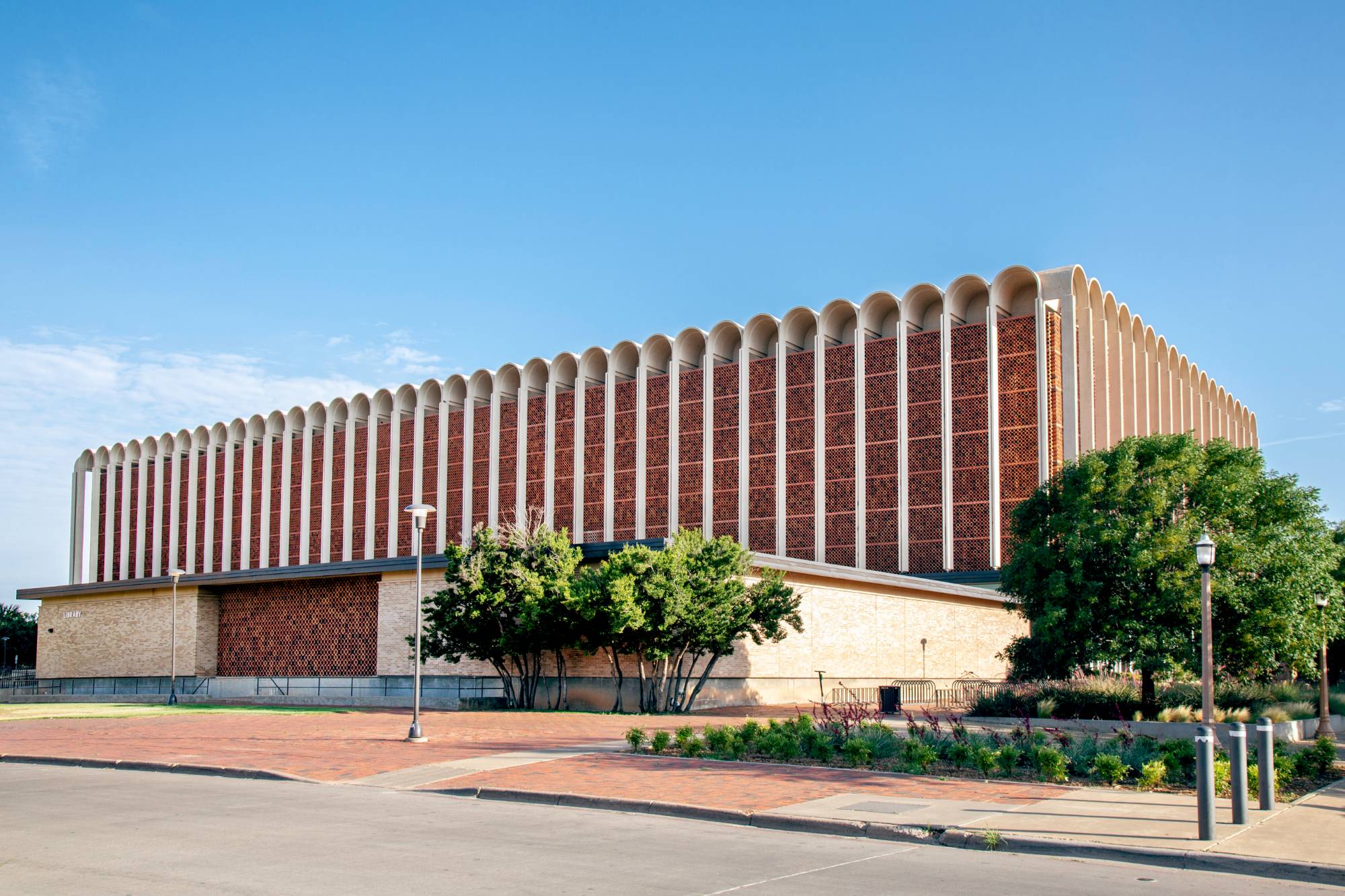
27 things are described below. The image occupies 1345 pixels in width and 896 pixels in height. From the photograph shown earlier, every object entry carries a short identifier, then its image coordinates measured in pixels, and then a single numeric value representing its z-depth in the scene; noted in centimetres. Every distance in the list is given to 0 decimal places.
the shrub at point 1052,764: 1616
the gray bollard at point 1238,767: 1234
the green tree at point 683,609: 3086
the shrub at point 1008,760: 1683
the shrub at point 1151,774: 1562
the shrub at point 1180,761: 1623
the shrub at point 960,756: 1748
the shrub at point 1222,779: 1505
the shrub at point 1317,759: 1731
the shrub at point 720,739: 1945
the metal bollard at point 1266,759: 1311
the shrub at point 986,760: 1681
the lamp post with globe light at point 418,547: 2308
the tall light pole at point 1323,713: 2698
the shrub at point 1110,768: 1596
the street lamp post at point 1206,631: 1800
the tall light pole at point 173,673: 4088
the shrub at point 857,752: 1792
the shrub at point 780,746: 1911
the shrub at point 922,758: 1728
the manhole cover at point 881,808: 1380
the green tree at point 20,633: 10238
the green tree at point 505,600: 3300
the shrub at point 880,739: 1895
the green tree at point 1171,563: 2666
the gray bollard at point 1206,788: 1176
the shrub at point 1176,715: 2516
